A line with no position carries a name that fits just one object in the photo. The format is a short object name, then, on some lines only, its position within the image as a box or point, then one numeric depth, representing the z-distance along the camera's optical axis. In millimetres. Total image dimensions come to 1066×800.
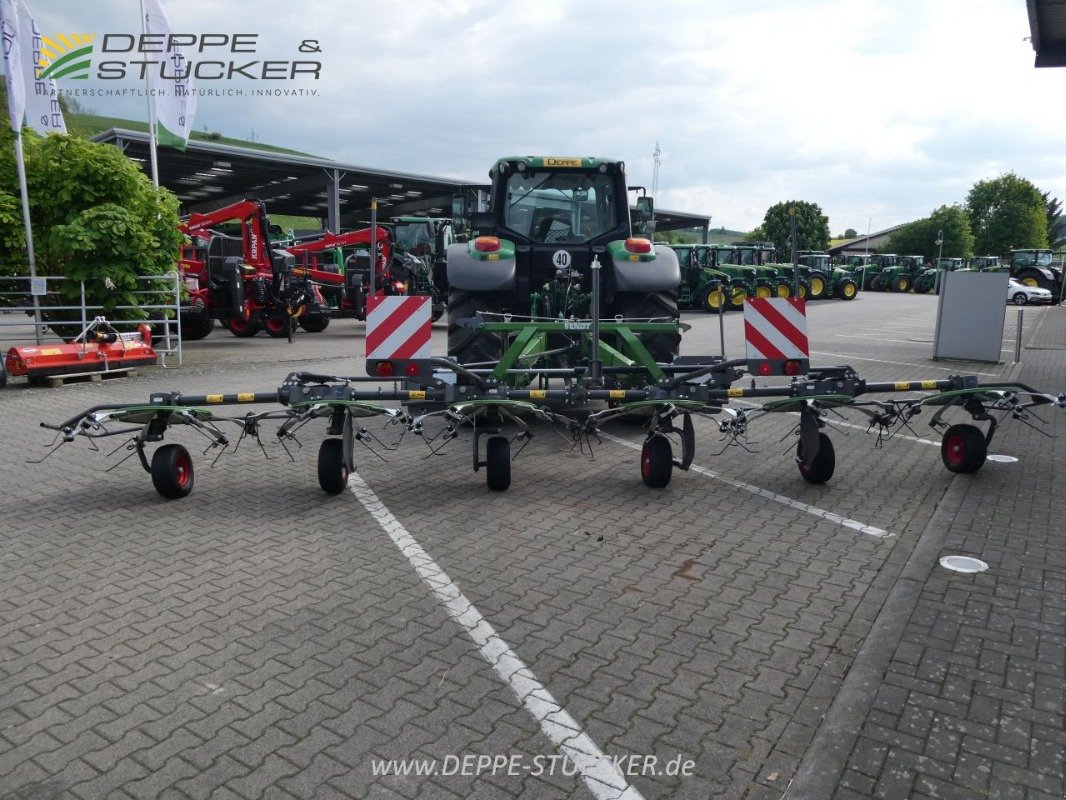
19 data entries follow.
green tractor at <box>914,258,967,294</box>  41412
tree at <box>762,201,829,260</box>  50719
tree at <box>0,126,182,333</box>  11875
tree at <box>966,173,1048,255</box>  66625
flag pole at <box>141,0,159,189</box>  14758
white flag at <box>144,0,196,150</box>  14984
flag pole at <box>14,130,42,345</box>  11523
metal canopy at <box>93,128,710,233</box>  27812
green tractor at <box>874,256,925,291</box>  43000
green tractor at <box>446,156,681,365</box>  8484
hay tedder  5898
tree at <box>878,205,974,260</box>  60781
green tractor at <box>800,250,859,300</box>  33281
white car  33656
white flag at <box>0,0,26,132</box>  11562
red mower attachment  10633
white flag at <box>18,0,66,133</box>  12031
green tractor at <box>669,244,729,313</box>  26656
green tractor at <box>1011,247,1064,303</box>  36094
